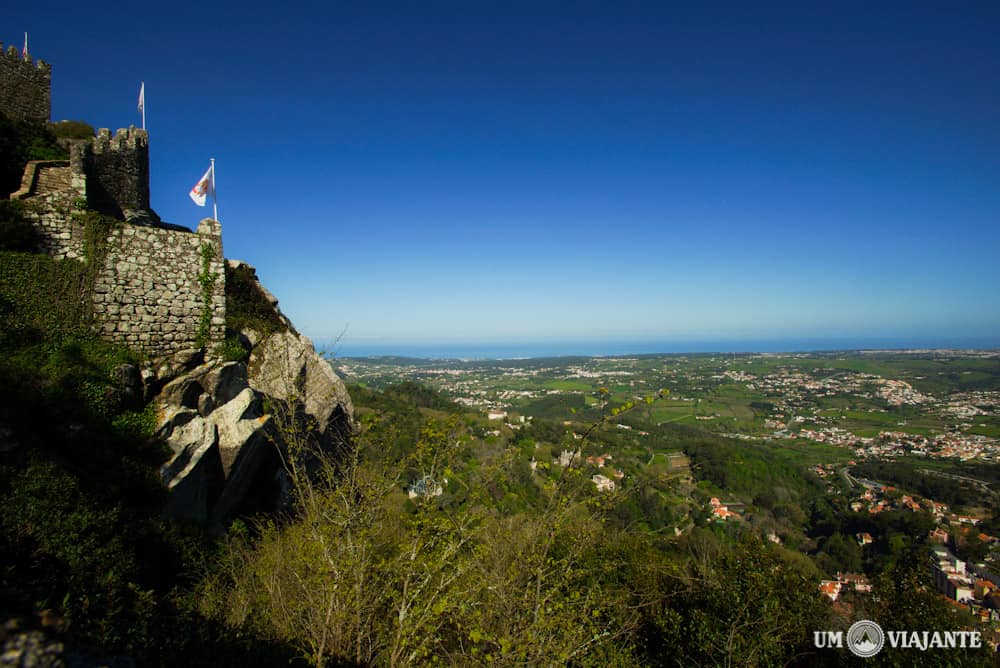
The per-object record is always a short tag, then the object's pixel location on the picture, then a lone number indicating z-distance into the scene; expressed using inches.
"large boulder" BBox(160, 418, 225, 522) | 297.0
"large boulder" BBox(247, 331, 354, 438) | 426.9
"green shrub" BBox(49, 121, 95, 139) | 521.7
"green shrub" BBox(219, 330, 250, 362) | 377.1
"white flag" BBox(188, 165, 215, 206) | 460.8
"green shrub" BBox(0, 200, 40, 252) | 303.4
